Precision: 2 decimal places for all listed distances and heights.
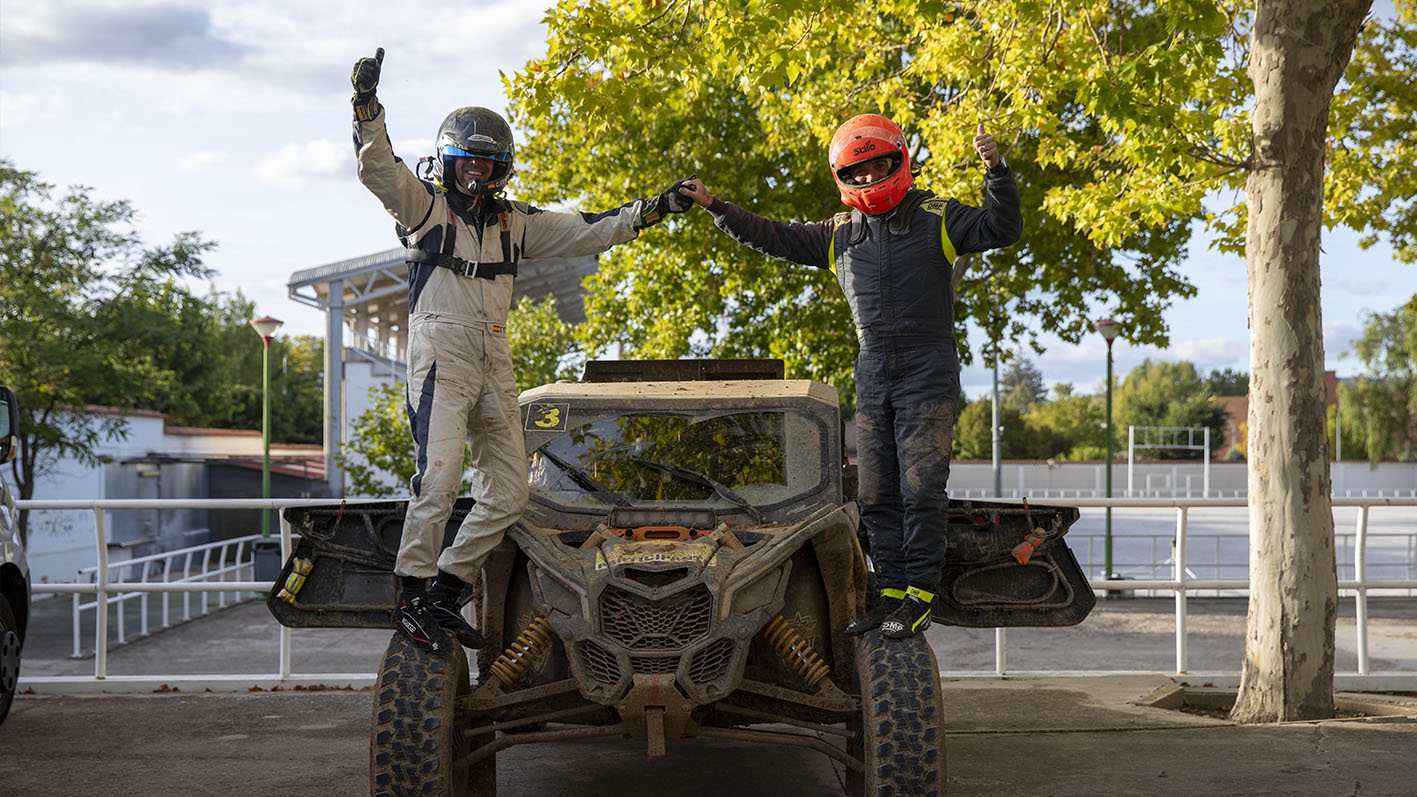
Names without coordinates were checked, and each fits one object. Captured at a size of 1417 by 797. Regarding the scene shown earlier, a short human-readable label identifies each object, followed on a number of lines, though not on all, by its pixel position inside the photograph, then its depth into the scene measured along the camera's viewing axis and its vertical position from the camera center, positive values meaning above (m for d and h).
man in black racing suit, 5.59 +0.52
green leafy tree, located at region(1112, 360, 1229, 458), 80.44 +2.66
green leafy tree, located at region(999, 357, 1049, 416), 130.12 +5.49
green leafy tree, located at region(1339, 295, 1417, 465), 63.66 +2.28
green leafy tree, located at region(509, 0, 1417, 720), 7.78 +2.55
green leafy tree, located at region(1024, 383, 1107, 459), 79.31 +1.22
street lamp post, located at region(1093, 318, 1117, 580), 23.25 +2.01
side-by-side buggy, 4.81 -0.67
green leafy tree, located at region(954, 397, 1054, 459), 69.75 +0.13
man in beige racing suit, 5.34 +0.41
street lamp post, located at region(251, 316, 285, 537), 25.80 +1.44
